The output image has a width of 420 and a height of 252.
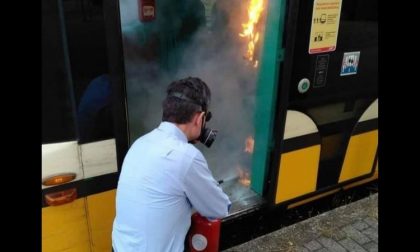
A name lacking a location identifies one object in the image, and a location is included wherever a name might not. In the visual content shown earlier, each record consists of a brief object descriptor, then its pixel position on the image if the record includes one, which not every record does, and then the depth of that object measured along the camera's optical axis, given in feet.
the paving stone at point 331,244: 10.18
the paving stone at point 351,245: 10.21
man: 5.60
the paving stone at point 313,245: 10.18
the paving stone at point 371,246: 10.25
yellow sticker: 8.47
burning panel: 9.41
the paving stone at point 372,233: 10.71
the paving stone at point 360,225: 11.06
